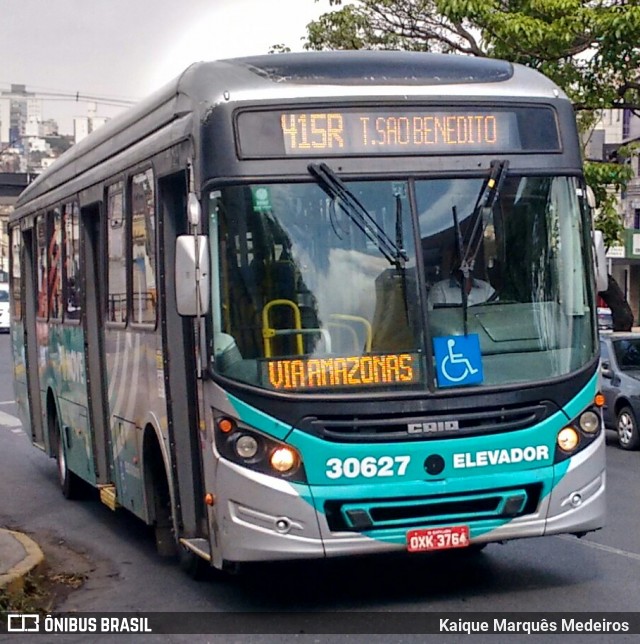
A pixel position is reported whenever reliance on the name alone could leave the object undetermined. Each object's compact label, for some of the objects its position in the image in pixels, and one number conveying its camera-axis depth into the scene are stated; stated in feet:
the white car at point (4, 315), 168.04
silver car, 57.72
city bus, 24.31
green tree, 61.57
